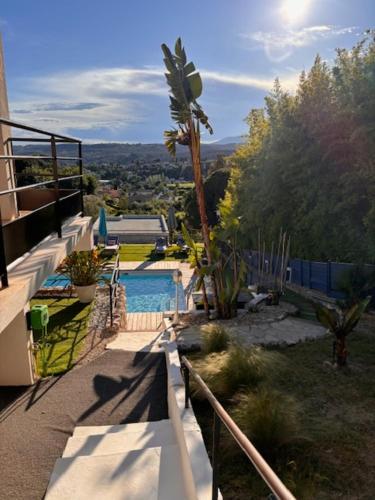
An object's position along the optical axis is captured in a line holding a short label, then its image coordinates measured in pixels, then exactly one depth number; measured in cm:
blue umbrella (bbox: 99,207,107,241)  2428
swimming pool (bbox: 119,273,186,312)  1627
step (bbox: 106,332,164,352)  841
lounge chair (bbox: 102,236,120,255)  2319
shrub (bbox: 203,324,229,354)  705
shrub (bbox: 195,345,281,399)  527
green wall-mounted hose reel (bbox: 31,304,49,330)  685
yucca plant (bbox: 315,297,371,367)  655
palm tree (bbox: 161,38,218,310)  912
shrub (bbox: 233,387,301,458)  395
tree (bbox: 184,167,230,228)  3275
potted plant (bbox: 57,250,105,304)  1241
